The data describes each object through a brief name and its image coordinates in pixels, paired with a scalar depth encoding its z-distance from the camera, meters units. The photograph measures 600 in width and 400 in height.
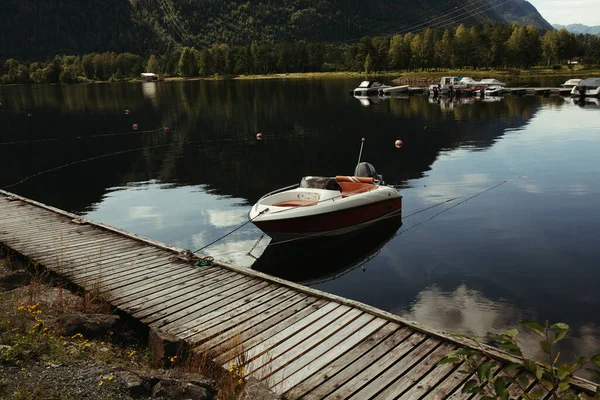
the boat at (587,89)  78.81
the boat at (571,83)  90.24
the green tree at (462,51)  146.62
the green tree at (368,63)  157.50
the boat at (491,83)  96.25
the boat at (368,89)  95.44
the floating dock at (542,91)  85.00
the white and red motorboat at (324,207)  17.77
